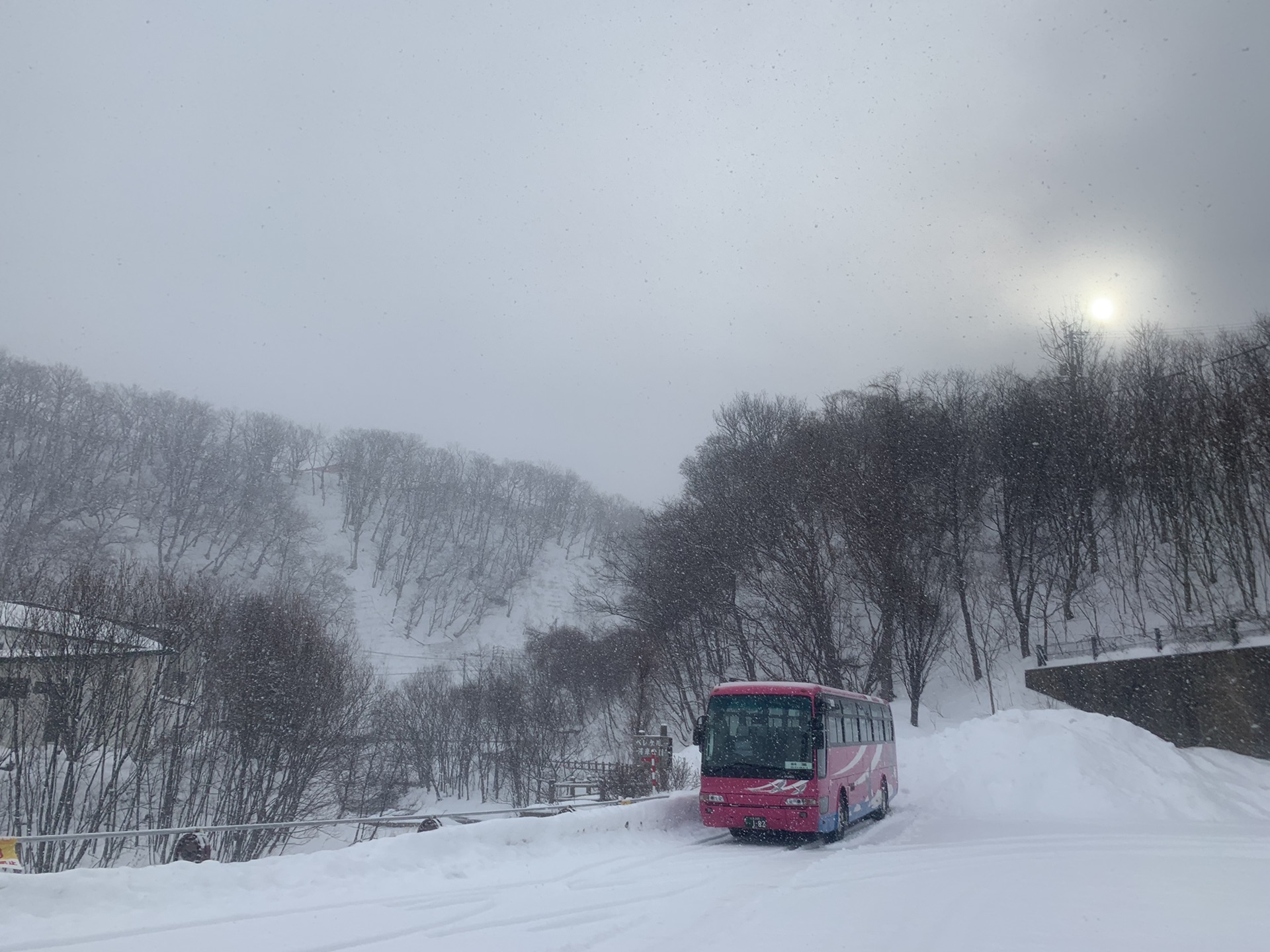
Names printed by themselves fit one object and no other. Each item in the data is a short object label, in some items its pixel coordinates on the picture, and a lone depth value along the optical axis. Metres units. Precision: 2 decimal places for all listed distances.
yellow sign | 8.70
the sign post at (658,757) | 24.11
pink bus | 15.66
